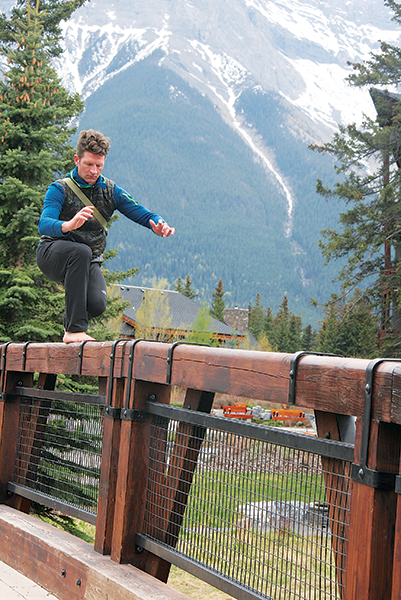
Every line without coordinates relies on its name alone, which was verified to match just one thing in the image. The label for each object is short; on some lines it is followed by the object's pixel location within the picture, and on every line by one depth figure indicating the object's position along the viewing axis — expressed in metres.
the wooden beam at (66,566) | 2.77
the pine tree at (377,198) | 24.45
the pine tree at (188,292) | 95.75
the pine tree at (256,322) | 97.31
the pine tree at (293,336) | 70.27
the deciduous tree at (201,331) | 53.88
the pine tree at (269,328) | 77.80
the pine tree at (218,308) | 90.38
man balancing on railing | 3.96
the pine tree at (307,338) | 82.29
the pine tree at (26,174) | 10.58
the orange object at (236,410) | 26.02
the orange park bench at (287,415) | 30.11
